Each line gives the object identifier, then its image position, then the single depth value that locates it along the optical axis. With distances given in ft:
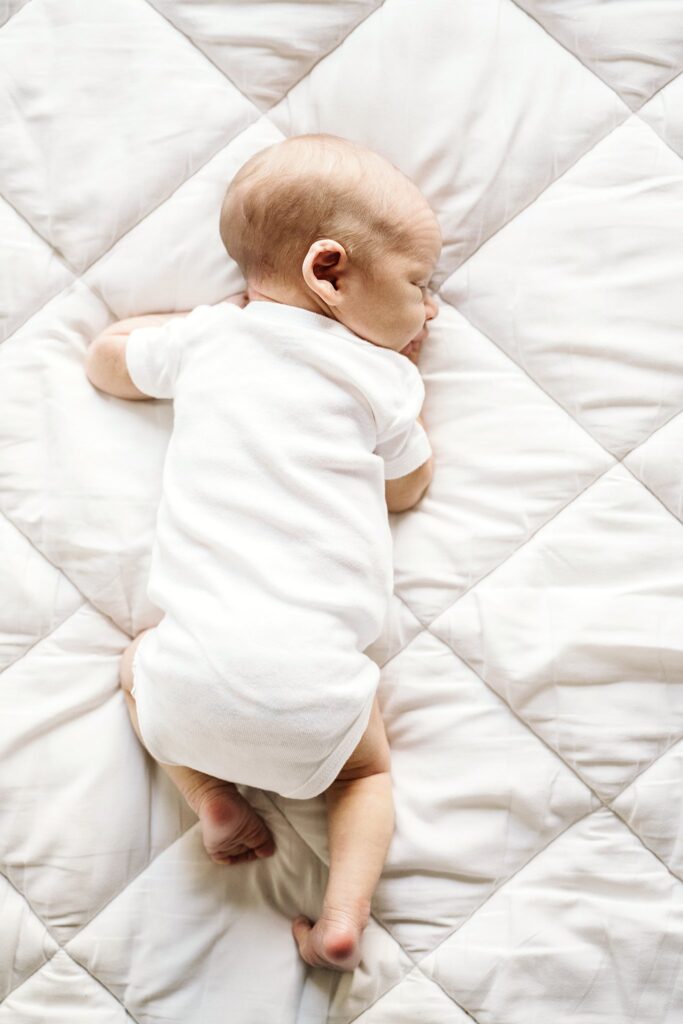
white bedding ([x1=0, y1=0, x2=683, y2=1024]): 3.19
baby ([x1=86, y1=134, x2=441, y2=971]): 2.97
